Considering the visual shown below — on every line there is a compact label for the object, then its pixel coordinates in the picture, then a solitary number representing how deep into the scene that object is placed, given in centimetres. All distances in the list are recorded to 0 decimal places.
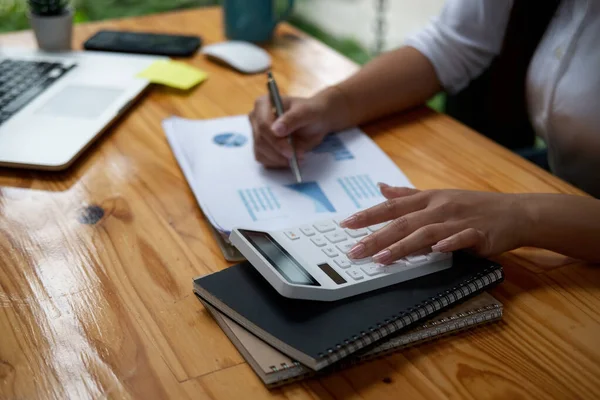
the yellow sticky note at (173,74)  114
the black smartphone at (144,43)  125
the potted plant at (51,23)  118
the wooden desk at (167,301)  57
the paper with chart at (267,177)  80
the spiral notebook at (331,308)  57
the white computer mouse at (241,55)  121
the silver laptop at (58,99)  91
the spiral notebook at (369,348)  57
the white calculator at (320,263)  62
